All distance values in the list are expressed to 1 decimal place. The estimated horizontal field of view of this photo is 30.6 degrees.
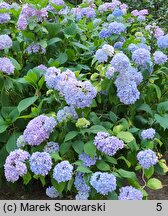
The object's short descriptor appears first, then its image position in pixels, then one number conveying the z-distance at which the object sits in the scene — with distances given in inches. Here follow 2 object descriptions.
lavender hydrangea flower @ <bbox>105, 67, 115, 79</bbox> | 63.9
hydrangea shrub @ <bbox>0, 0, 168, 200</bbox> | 59.2
